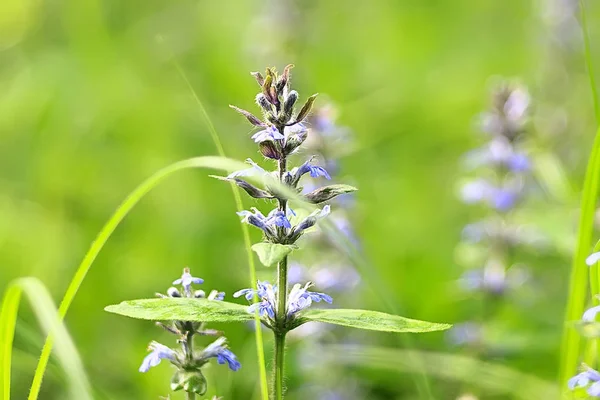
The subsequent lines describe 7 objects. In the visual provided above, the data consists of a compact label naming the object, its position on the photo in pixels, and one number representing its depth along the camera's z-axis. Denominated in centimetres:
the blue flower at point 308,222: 77
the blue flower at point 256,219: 76
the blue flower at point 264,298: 75
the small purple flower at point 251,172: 74
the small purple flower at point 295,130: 76
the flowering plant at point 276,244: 75
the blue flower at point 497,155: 105
